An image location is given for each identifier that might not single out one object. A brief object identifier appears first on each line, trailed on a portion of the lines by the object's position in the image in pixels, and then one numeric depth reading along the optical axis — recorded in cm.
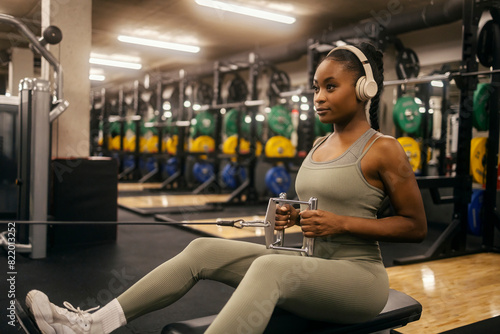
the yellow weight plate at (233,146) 714
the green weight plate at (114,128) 1094
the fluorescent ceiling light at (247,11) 589
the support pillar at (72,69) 369
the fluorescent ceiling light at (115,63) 986
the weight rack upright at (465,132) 337
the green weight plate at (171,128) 797
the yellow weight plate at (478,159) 375
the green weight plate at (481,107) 375
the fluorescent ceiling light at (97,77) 1201
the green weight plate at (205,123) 789
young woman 105
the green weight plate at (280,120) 636
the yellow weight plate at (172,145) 845
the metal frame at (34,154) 301
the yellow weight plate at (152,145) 932
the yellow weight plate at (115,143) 1077
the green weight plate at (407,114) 479
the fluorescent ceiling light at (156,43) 805
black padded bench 113
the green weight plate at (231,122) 739
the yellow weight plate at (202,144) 772
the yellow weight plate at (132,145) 968
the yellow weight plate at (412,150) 456
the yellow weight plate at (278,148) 619
